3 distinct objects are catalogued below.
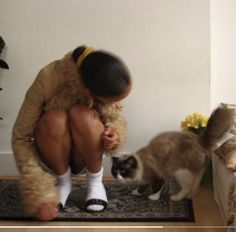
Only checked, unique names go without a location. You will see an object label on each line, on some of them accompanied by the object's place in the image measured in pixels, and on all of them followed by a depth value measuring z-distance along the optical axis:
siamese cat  1.58
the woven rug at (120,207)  1.44
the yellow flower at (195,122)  1.85
